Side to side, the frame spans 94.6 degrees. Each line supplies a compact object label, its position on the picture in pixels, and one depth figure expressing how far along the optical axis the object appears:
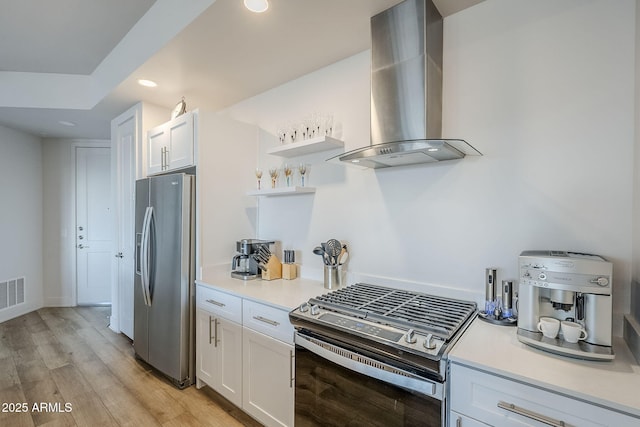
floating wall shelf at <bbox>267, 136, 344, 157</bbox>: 2.10
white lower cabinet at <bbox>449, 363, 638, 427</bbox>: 0.88
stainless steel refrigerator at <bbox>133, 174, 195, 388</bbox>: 2.37
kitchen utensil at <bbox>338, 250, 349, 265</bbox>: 2.15
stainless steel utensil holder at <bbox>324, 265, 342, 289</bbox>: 2.07
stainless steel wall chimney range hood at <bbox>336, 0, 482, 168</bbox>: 1.59
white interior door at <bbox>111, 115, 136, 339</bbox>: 3.27
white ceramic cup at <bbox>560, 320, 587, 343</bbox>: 1.09
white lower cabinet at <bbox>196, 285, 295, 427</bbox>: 1.71
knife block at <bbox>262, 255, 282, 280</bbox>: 2.37
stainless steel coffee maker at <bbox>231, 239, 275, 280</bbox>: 2.40
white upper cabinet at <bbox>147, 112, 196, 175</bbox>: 2.47
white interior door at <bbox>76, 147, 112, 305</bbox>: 4.62
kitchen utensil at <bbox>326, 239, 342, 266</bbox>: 2.09
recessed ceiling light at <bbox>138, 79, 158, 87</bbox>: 2.60
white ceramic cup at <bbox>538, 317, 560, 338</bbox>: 1.13
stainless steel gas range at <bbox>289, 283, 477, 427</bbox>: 1.13
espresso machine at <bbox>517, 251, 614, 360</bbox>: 1.06
